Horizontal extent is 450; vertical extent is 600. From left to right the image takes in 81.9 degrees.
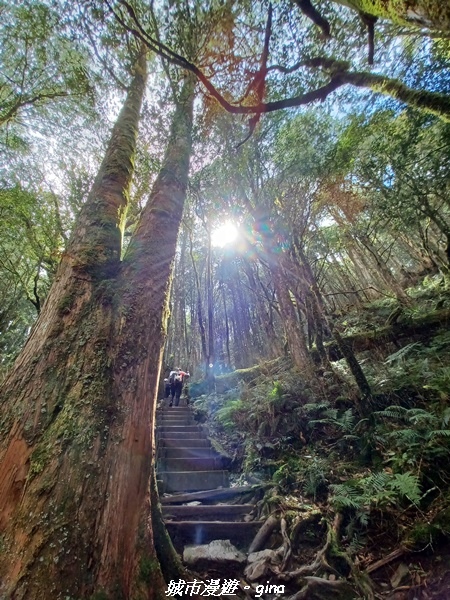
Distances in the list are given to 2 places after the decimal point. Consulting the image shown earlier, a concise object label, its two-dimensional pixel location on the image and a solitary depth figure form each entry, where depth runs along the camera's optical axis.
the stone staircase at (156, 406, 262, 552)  3.07
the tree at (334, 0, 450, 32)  1.58
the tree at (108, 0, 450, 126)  3.00
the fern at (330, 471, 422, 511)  2.46
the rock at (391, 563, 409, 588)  2.03
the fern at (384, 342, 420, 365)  4.84
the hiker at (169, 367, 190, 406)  9.13
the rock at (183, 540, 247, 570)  2.59
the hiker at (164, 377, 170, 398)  9.77
